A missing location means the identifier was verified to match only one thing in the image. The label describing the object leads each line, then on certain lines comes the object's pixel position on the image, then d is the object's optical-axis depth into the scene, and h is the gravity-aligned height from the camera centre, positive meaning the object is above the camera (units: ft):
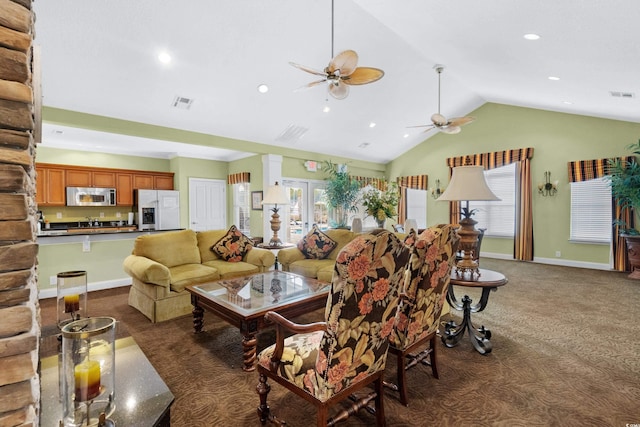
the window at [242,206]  25.89 +0.19
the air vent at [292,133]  20.68 +4.95
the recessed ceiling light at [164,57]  12.55 +6.03
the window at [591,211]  20.34 -0.36
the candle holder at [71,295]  5.98 -1.66
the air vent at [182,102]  15.34 +5.22
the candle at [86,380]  3.38 -1.82
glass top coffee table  8.36 -2.70
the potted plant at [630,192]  17.56 +0.72
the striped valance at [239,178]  24.97 +2.48
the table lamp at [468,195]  8.82 +0.34
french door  24.65 +0.23
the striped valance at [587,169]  19.94 +2.34
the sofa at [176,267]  11.44 -2.42
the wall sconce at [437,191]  27.81 +1.39
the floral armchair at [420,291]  6.76 -1.84
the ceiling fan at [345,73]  9.72 +4.37
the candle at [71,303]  6.15 -1.82
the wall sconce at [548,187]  22.08 +1.33
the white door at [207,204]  25.96 +0.39
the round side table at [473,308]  8.83 -3.13
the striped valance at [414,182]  28.73 +2.36
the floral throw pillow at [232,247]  14.82 -1.80
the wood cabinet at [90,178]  22.35 +2.26
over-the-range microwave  22.22 +0.96
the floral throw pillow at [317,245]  15.26 -1.81
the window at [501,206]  24.28 +0.02
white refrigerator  24.17 +0.07
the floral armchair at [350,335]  4.74 -2.10
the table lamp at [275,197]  16.02 +0.56
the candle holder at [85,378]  3.34 -1.80
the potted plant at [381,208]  16.21 -0.04
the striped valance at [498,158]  22.97 +3.71
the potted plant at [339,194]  25.80 +1.11
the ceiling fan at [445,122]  17.33 +4.66
